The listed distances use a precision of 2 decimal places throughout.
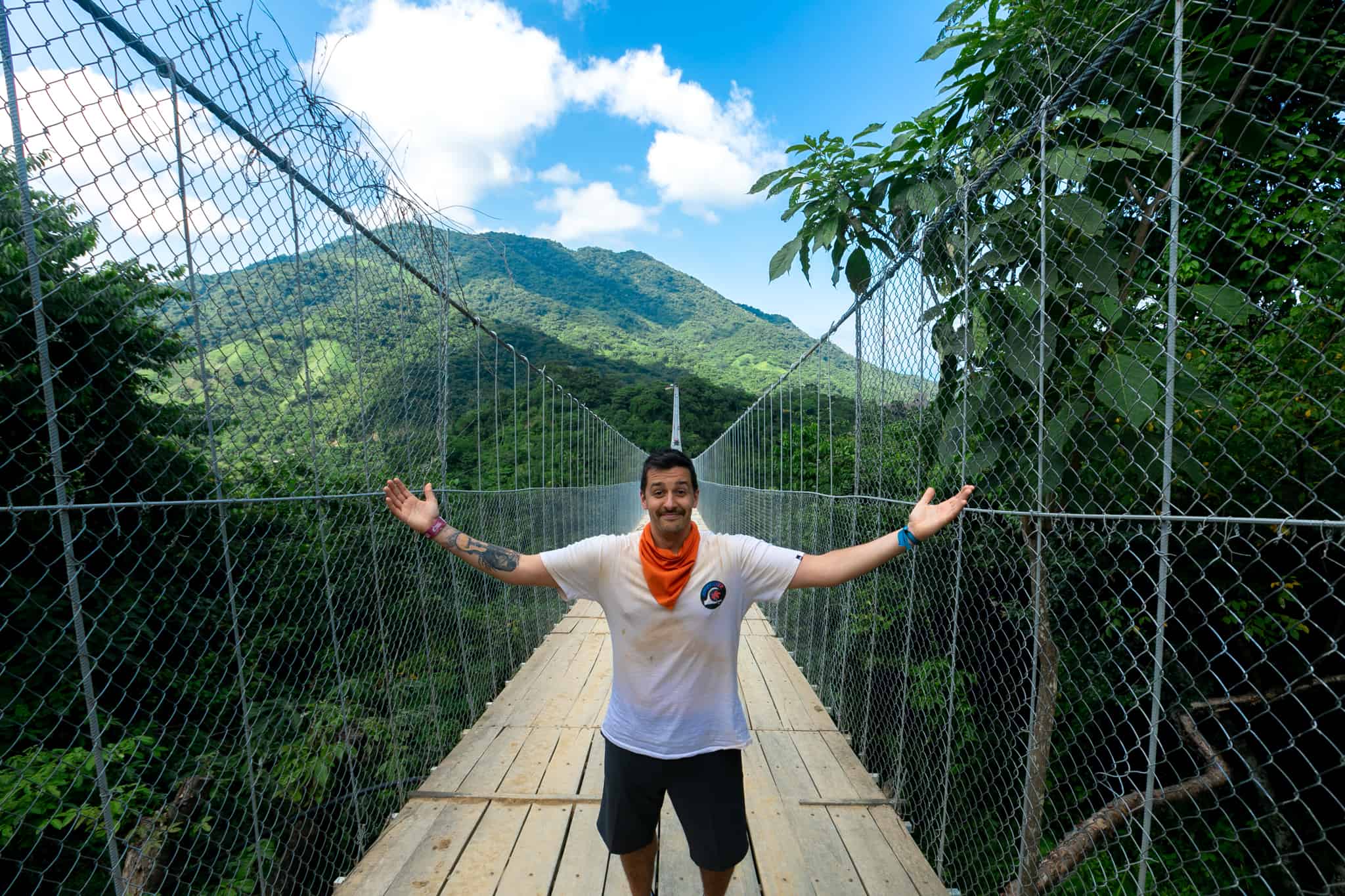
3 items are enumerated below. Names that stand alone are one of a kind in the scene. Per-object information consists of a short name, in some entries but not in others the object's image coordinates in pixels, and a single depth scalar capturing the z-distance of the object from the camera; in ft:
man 6.28
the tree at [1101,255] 5.37
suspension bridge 5.55
